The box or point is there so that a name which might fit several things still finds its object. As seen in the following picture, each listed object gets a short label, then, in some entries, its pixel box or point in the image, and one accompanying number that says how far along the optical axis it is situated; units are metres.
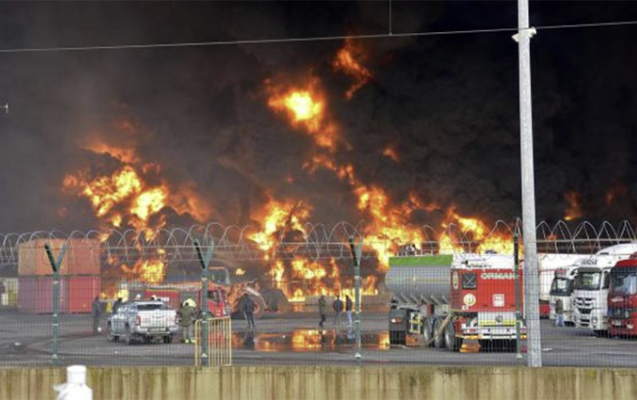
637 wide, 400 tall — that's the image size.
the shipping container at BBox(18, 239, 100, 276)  52.66
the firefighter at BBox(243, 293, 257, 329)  38.86
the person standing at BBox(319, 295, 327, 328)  40.10
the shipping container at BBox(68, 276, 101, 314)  44.35
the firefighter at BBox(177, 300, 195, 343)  31.27
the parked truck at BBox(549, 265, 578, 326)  39.44
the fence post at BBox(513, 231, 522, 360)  17.37
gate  16.92
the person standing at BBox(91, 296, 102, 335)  36.28
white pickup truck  31.75
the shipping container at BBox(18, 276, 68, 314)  46.15
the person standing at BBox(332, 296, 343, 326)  41.01
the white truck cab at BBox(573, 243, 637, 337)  33.78
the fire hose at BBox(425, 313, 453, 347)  28.92
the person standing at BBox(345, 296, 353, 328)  37.56
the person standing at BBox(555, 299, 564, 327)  40.33
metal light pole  16.20
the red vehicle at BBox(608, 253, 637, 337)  31.30
